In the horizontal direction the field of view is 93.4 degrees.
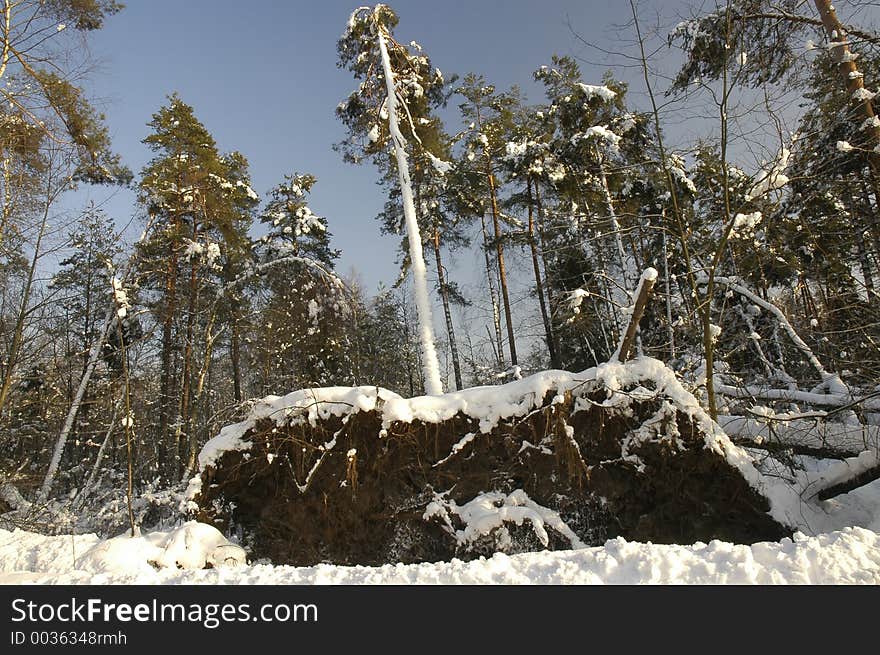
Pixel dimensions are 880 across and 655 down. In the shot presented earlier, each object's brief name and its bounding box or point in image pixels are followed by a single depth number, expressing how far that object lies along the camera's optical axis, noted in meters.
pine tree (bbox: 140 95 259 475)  12.43
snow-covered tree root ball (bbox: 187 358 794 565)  5.00
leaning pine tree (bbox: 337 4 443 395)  11.55
